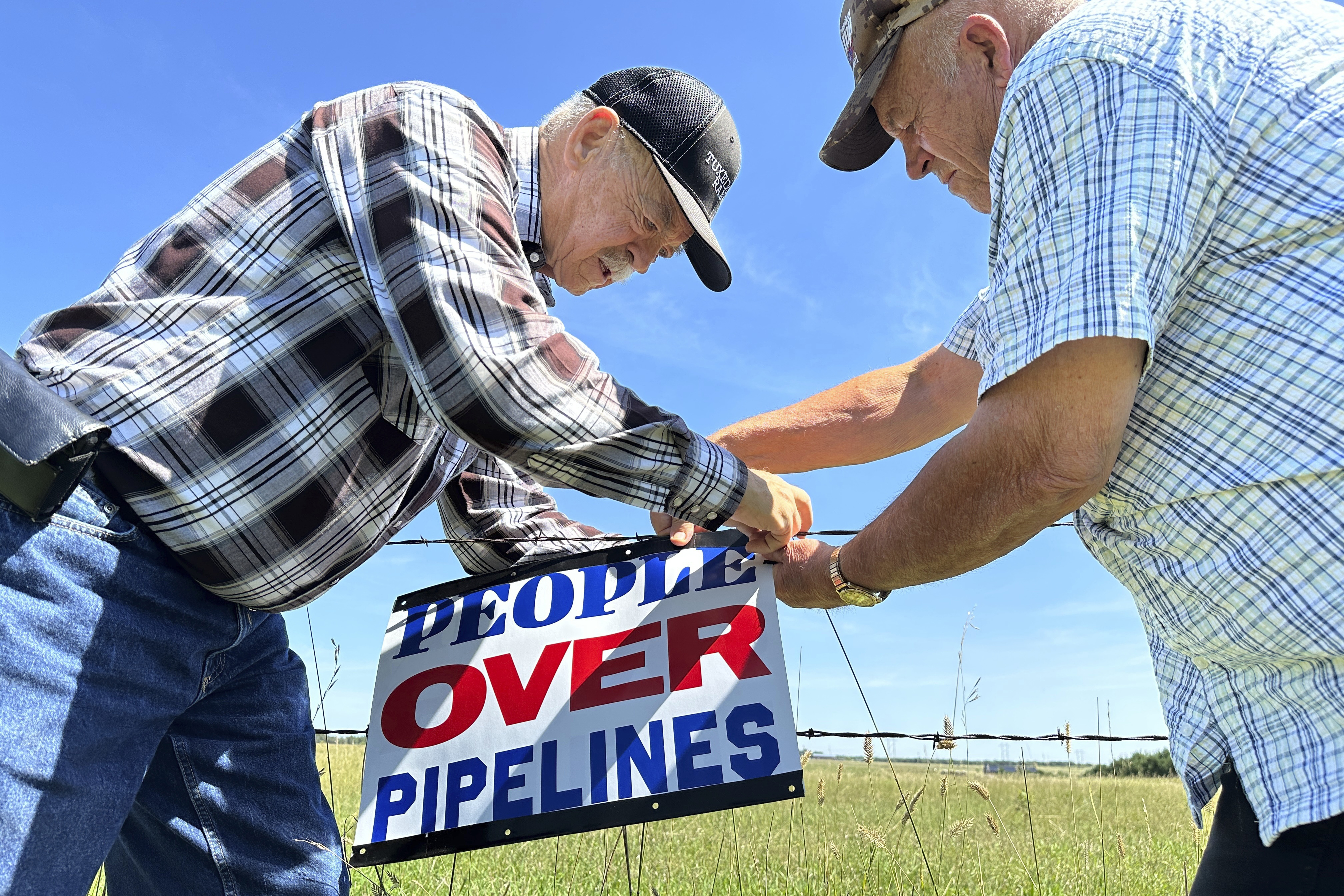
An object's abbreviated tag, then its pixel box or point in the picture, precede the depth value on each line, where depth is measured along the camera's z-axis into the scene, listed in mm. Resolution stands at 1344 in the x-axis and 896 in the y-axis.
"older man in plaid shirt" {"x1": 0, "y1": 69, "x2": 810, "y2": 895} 1534
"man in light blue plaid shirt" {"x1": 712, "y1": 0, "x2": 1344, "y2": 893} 1160
